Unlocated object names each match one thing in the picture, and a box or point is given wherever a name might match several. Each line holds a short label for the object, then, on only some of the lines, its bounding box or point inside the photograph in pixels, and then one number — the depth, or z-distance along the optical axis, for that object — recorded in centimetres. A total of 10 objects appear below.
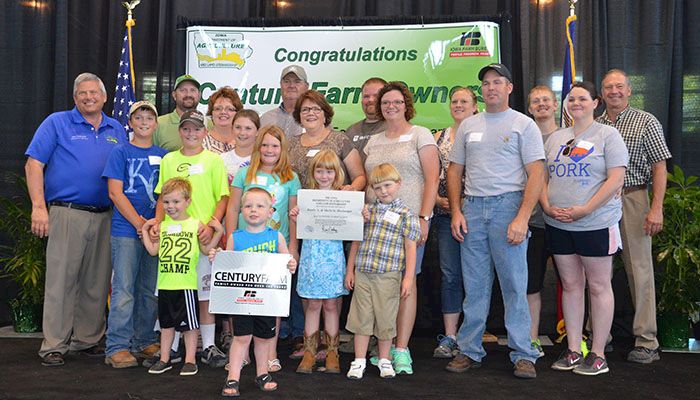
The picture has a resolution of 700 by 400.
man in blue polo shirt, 380
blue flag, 471
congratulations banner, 496
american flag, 500
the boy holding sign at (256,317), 309
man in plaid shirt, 399
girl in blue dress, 343
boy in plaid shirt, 338
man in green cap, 414
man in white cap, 431
